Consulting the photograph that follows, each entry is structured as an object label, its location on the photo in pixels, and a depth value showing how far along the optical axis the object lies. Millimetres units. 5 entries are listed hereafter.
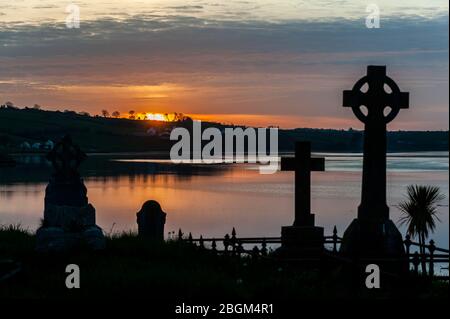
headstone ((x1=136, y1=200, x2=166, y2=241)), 19594
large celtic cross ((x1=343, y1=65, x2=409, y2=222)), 16984
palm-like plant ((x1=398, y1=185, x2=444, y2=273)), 19797
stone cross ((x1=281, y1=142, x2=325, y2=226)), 19641
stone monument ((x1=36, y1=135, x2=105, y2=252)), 19125
